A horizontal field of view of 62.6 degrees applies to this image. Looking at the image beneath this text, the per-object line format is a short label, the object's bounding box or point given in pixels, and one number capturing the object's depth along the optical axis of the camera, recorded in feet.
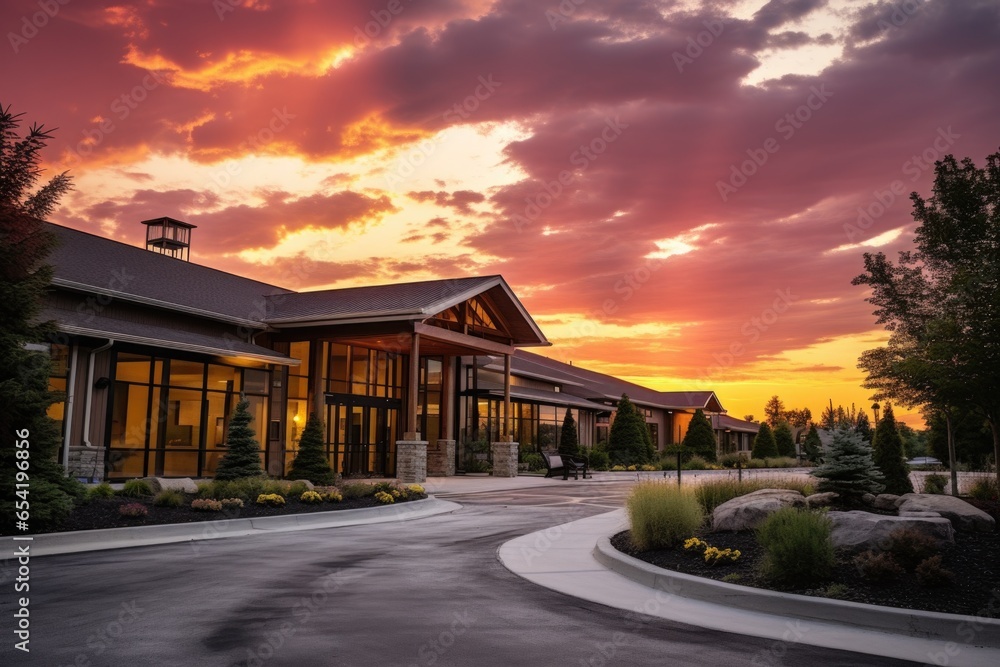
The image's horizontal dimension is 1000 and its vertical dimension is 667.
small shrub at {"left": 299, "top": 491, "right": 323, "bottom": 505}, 60.03
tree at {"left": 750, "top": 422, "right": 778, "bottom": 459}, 200.64
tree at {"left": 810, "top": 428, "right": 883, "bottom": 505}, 44.57
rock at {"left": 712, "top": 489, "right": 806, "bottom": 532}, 40.22
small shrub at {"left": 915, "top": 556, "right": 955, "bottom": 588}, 27.48
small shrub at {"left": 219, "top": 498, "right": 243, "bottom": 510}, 52.60
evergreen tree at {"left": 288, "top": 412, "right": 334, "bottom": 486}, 79.92
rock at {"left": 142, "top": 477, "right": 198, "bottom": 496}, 58.18
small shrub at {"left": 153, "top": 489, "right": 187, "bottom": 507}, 52.24
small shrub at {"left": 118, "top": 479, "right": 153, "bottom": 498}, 55.23
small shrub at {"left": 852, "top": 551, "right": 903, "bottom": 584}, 28.17
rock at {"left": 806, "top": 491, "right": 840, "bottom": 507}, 43.75
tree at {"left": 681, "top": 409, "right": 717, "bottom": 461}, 175.11
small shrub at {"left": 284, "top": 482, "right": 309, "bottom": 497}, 63.21
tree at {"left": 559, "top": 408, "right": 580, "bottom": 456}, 135.54
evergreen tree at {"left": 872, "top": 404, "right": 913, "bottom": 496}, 72.64
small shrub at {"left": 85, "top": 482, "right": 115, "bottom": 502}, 52.54
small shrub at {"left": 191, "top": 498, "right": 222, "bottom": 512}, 51.83
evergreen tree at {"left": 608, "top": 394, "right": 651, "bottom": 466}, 153.79
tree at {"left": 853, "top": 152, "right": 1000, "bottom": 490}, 38.17
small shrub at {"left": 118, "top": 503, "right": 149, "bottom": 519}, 47.18
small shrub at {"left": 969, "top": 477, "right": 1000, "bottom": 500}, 58.54
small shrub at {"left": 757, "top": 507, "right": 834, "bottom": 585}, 29.04
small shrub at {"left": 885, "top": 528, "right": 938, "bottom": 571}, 29.22
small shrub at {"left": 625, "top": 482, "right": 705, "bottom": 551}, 38.37
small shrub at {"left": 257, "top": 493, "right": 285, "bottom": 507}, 56.39
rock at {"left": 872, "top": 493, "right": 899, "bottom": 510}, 44.70
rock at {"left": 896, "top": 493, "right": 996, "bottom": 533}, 38.42
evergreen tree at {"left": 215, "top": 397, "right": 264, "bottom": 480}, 66.28
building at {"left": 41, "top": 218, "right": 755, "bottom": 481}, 72.84
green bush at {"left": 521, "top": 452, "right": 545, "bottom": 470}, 132.16
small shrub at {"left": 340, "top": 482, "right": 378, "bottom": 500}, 66.08
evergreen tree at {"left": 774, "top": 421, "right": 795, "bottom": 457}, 219.00
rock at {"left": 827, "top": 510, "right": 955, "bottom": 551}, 32.35
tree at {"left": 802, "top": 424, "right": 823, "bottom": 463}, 207.48
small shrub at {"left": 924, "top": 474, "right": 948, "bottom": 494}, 74.50
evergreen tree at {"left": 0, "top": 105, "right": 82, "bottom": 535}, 41.47
